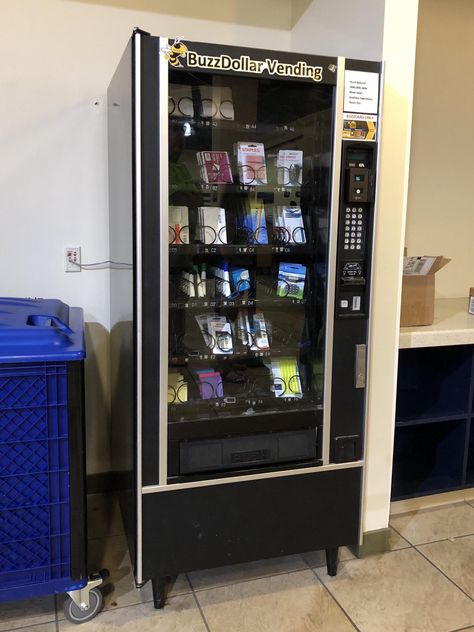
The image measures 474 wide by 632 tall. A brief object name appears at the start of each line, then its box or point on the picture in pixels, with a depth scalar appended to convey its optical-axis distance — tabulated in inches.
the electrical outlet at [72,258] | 101.0
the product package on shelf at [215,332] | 85.3
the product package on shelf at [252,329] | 87.7
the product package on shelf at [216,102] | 78.8
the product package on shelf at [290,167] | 84.9
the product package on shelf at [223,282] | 85.7
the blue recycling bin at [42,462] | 71.4
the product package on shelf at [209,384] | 84.8
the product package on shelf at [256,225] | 85.7
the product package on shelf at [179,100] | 75.9
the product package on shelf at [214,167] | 81.8
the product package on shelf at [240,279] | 86.4
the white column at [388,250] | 83.1
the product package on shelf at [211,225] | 82.7
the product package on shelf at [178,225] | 80.1
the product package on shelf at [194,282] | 83.0
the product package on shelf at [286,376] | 88.6
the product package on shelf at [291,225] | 86.4
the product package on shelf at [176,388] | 82.4
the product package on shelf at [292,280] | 86.7
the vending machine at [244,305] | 76.0
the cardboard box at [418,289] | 100.6
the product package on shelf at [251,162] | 83.4
